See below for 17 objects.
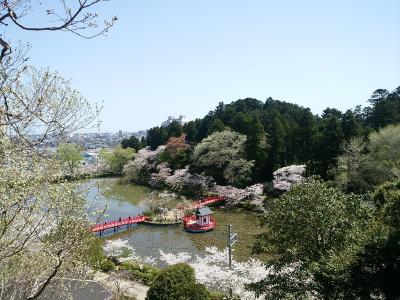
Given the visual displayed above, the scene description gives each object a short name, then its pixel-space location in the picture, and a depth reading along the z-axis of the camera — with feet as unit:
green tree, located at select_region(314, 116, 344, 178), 87.81
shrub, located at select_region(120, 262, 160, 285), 50.24
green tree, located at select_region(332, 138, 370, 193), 75.56
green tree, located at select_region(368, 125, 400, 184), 72.18
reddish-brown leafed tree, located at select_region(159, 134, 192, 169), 120.16
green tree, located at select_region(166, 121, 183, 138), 141.59
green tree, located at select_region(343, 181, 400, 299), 24.21
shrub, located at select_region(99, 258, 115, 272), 53.36
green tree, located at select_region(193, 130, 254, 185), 97.30
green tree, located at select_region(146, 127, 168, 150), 144.78
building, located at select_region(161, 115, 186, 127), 483.92
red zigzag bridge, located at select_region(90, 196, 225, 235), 74.05
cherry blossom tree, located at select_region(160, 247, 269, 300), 41.86
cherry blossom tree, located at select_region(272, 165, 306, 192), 85.40
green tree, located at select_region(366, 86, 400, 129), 103.50
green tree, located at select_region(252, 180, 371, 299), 28.68
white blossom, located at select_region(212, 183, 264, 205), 86.99
